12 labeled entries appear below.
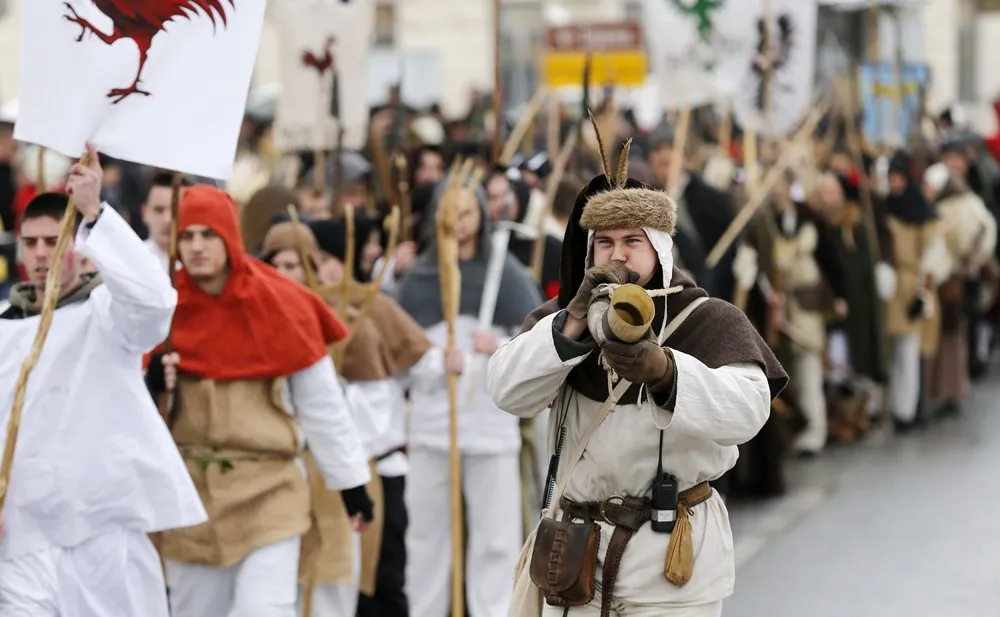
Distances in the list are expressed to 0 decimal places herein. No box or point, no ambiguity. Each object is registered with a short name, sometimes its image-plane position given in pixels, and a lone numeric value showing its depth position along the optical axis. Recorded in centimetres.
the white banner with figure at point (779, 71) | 2627
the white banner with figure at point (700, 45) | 2580
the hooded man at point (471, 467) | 1598
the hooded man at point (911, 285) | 2867
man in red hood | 1227
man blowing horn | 930
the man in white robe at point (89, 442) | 1066
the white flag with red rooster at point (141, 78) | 1063
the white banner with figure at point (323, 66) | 2216
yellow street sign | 3167
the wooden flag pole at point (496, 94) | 1983
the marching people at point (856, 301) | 2687
